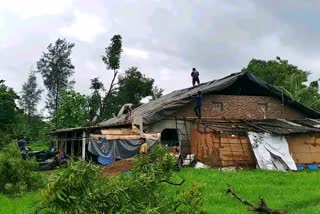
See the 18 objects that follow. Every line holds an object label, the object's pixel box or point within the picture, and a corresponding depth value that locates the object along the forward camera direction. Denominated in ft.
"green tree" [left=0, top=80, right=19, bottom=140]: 70.00
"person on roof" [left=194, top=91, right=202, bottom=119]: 52.59
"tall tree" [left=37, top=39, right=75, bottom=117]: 136.87
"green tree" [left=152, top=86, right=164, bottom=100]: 113.72
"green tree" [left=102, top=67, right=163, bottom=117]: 108.03
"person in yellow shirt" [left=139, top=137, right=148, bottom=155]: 46.46
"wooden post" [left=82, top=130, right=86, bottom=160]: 49.53
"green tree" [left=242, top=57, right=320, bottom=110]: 81.82
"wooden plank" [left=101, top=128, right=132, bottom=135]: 49.75
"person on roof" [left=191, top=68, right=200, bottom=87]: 60.84
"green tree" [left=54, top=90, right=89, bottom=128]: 89.10
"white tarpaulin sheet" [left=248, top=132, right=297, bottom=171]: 48.47
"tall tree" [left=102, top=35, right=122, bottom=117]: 91.18
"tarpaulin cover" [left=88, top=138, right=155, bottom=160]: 47.60
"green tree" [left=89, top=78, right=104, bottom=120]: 113.23
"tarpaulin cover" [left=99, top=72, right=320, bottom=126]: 50.83
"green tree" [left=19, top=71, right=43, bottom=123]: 156.57
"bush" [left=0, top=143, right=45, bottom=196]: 32.81
